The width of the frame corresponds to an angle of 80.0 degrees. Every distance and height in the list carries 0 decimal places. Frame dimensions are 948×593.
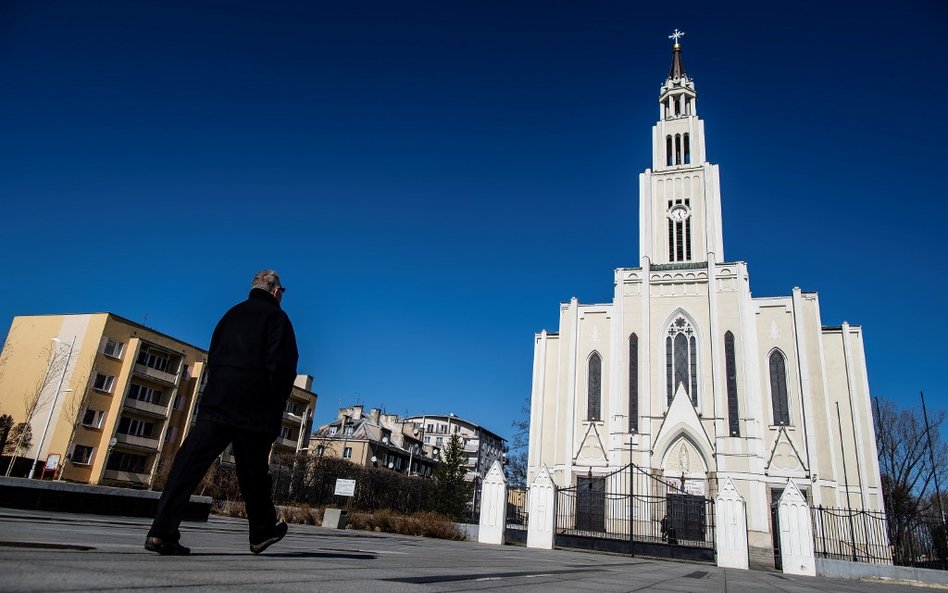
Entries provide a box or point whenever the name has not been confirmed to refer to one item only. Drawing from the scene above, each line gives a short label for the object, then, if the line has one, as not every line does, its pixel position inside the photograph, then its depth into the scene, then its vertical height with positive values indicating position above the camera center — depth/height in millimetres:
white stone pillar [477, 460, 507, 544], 17906 -284
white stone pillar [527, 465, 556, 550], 18000 -348
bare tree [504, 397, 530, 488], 45831 +2355
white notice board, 19888 -98
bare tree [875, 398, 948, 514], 37938 +5213
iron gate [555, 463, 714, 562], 20344 -531
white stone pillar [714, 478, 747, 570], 16859 -268
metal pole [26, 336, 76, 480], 33684 +3105
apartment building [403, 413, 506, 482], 90188 +9279
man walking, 3551 +415
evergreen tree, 33781 +570
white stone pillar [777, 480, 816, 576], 16297 -272
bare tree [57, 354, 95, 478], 33938 +3104
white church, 31312 +7613
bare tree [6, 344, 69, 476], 32750 +4183
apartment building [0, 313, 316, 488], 34406 +4303
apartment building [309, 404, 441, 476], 58469 +4728
